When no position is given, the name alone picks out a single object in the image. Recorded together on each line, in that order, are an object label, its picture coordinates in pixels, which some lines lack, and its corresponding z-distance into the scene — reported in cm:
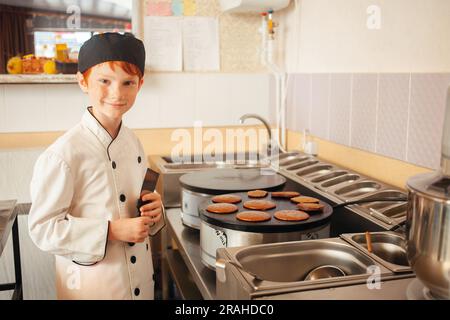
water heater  234
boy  117
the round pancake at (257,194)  149
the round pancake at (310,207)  130
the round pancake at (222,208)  130
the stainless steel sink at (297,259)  107
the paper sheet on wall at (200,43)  254
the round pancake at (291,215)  122
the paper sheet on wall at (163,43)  249
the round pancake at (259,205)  134
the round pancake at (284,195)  149
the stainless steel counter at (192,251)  123
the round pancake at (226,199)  143
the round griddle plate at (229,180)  160
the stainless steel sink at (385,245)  112
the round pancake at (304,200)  139
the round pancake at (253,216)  121
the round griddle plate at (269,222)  118
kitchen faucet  212
